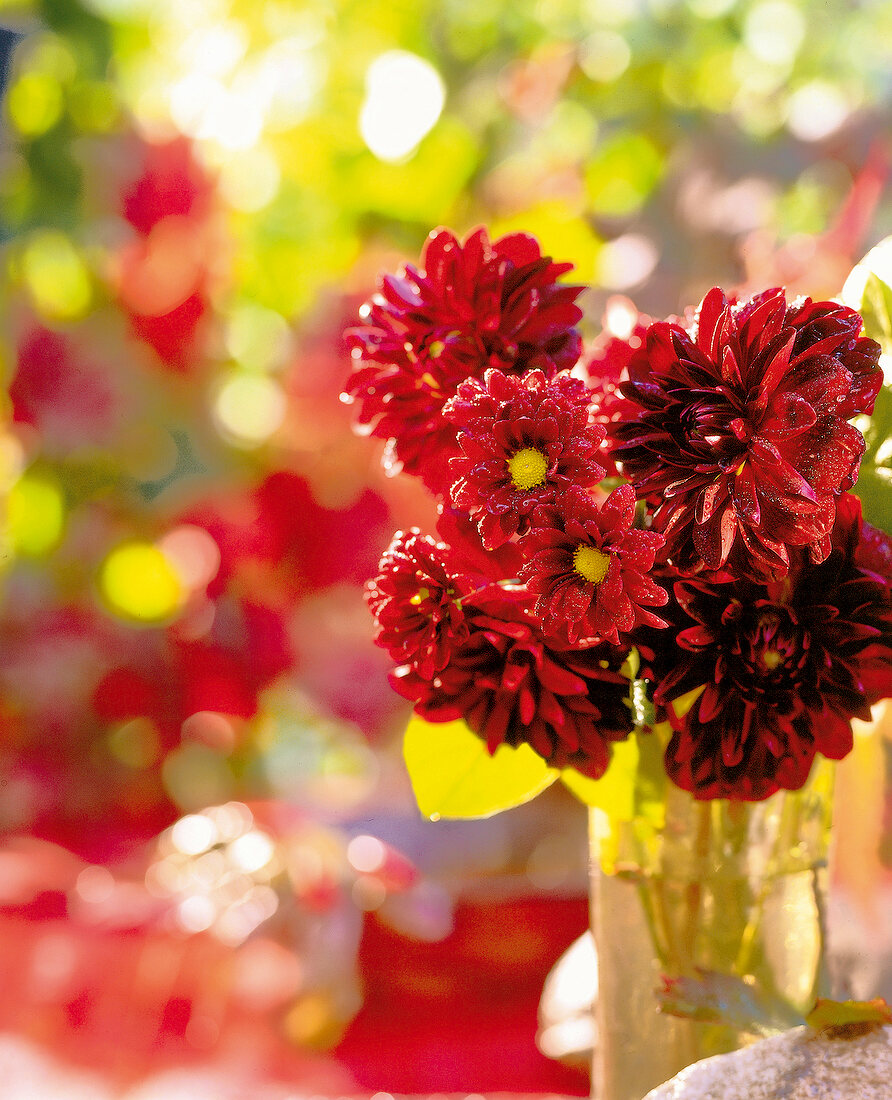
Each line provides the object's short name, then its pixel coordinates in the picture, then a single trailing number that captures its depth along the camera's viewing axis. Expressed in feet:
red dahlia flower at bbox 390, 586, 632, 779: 3.40
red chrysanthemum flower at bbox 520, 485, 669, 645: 3.22
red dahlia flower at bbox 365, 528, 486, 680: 3.38
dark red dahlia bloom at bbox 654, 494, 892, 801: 3.38
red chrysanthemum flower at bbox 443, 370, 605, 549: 3.25
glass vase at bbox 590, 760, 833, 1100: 3.65
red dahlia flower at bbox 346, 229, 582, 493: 3.49
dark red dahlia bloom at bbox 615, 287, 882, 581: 3.23
